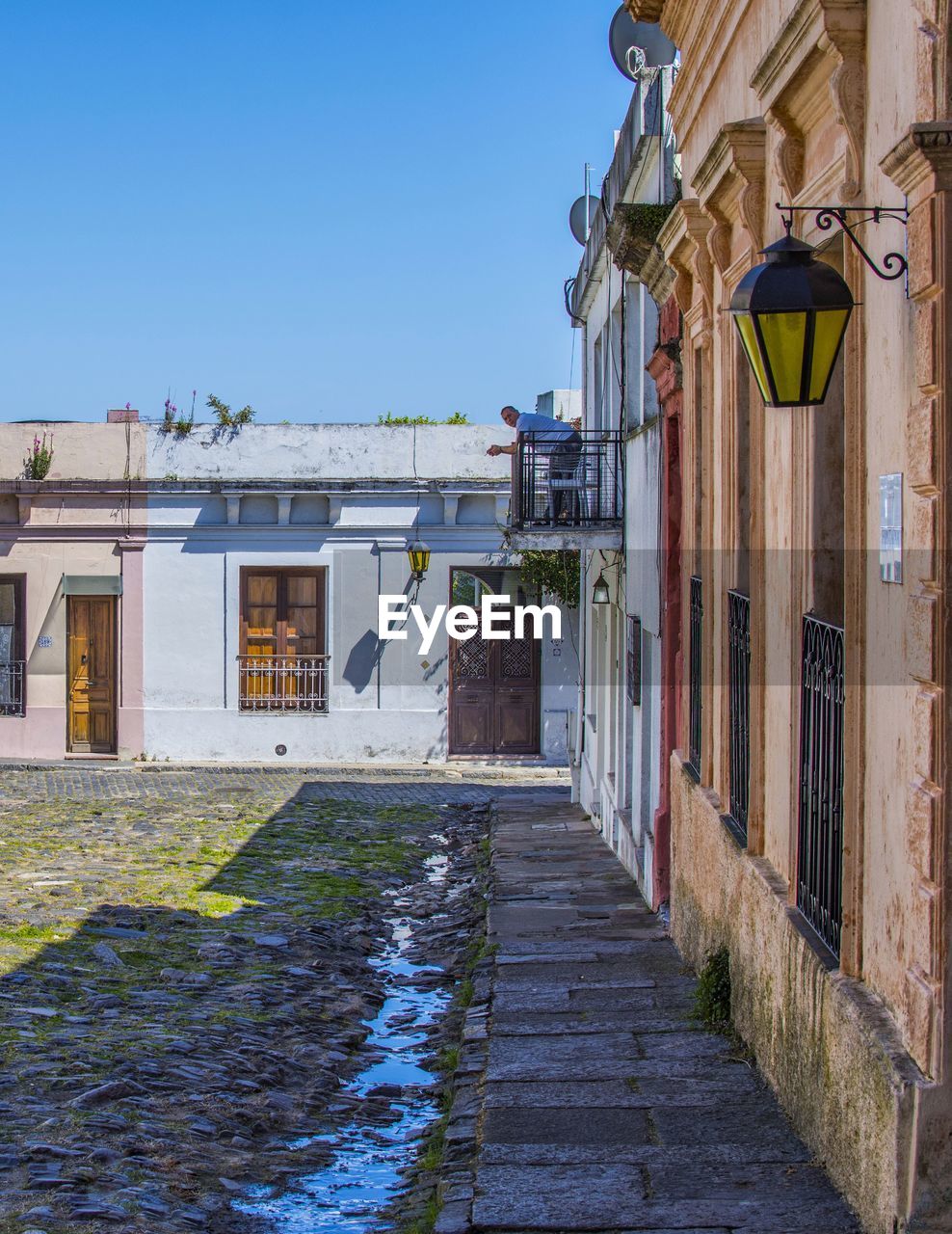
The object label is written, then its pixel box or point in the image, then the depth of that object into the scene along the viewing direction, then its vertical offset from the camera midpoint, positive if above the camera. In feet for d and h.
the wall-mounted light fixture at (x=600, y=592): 49.70 +0.92
